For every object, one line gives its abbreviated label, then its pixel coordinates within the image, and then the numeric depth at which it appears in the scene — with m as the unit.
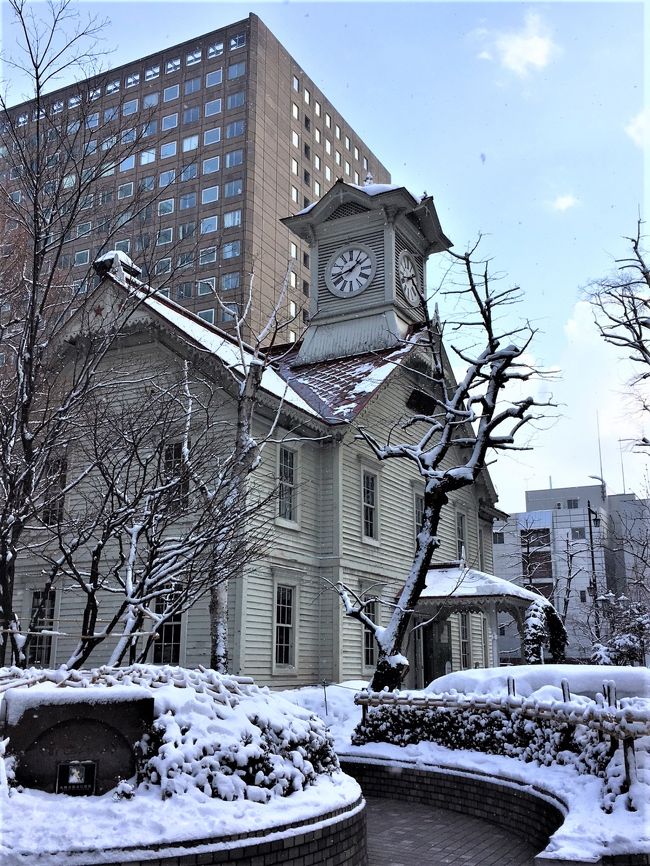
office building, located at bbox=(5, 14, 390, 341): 54.41
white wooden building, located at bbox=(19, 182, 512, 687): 17.67
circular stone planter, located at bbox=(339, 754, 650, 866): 8.04
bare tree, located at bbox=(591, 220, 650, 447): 17.81
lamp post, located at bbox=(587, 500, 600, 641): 34.50
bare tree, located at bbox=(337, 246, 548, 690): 14.12
